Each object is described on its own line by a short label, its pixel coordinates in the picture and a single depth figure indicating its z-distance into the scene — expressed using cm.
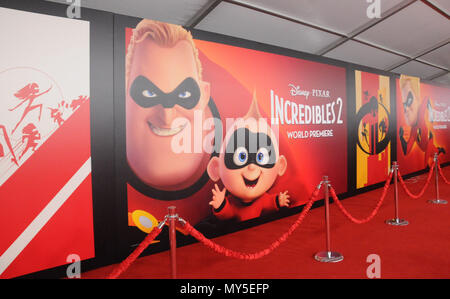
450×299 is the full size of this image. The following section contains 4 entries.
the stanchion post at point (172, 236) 201
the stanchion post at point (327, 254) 288
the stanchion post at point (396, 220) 393
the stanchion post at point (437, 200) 494
